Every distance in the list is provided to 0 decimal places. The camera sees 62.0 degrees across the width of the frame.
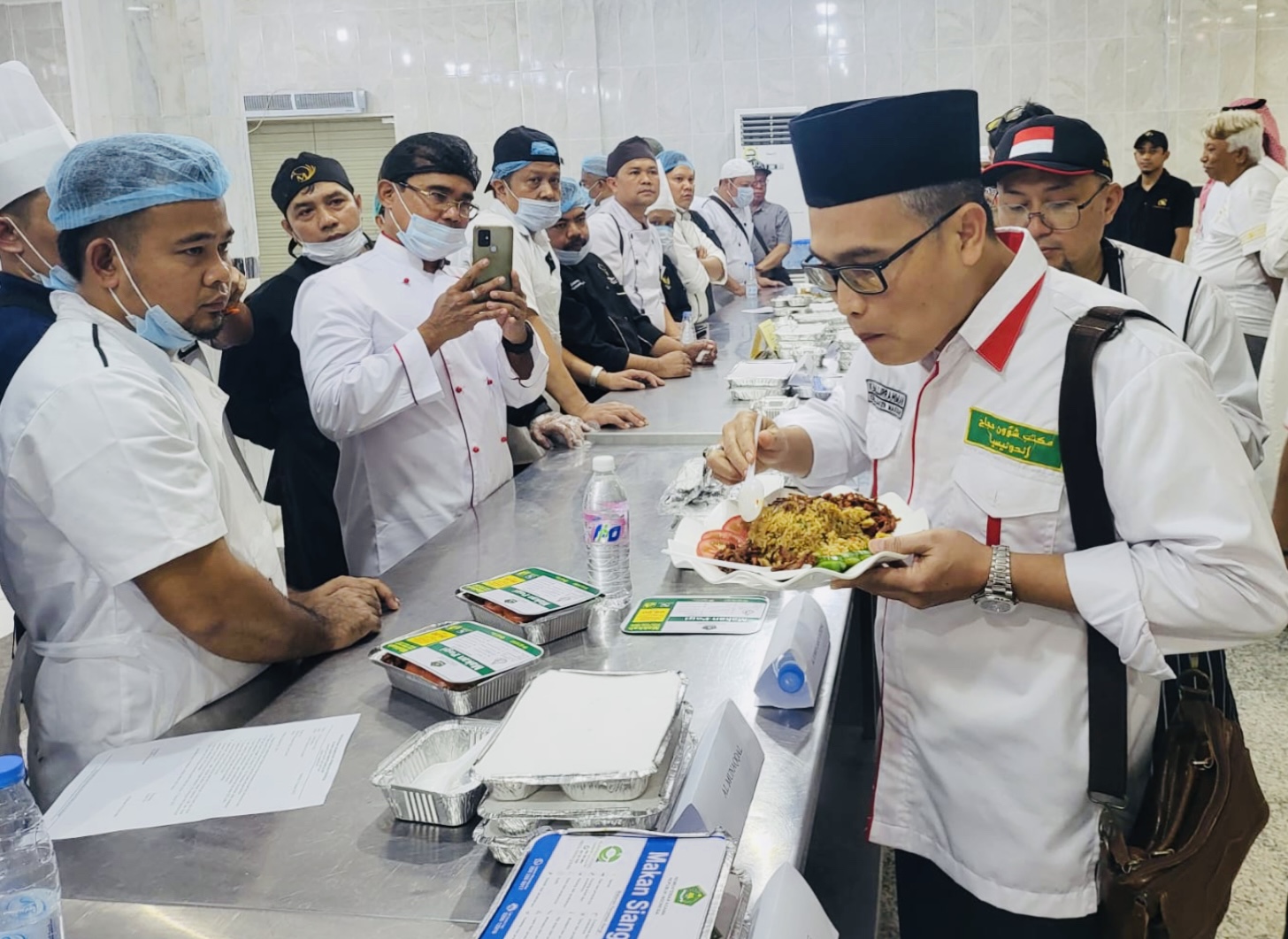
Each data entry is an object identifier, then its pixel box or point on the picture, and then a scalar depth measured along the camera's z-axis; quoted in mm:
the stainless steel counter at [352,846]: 1147
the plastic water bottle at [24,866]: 1019
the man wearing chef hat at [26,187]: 2135
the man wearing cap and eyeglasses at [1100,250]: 2230
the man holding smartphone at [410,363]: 2561
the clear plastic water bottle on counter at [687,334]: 5109
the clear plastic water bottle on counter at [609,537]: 2016
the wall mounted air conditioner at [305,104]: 9484
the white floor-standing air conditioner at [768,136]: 9500
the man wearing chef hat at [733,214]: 8039
